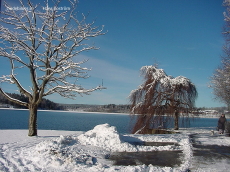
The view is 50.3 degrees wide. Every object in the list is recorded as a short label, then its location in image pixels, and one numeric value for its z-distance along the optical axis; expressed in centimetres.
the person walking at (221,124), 1742
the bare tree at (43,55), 1198
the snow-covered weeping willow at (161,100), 2169
